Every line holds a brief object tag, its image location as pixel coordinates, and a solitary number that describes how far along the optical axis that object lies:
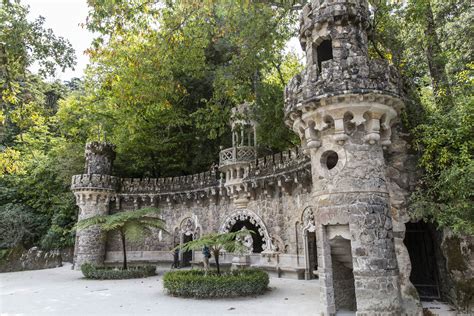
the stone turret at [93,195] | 19.89
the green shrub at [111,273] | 15.95
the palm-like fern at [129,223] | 15.73
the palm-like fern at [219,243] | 10.89
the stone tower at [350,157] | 7.48
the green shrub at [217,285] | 10.69
